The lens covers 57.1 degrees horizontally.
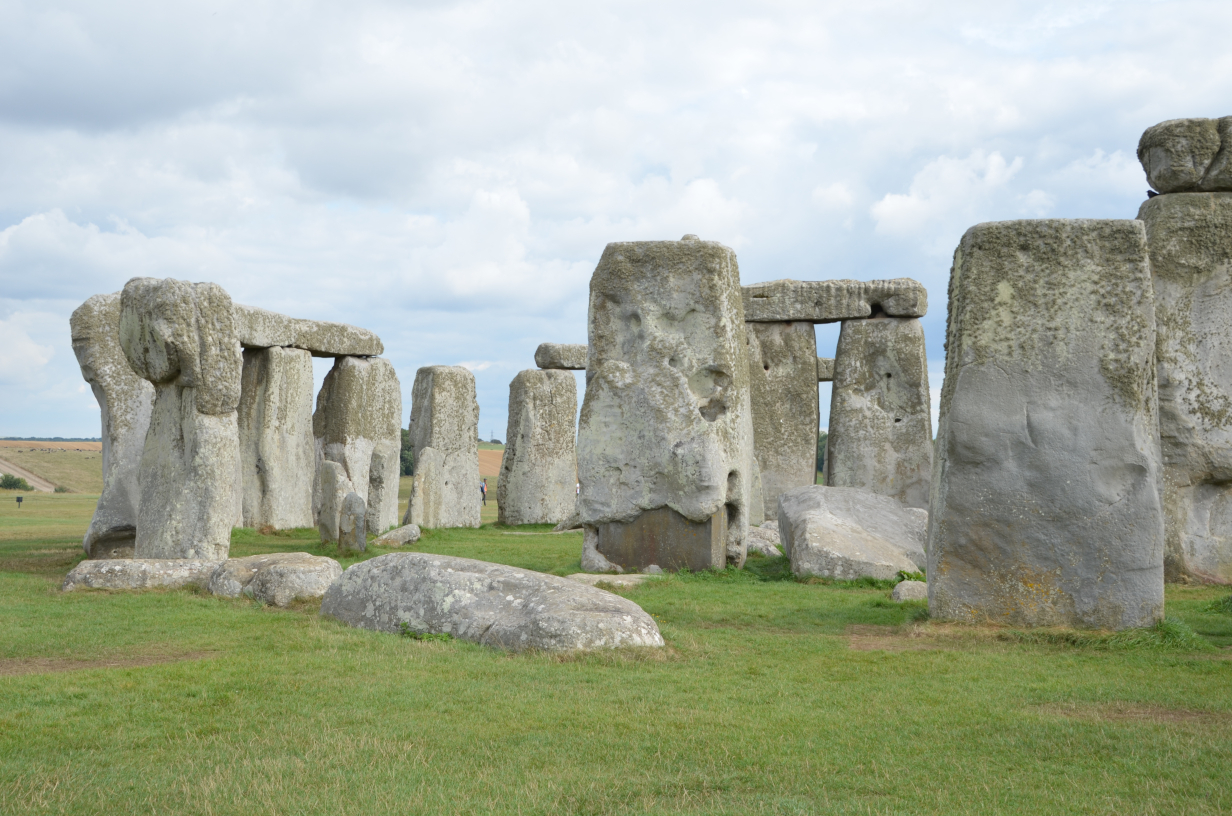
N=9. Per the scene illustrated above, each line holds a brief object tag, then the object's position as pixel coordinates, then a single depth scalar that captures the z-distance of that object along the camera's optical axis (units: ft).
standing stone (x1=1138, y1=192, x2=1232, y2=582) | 37.68
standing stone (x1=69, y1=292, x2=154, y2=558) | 43.34
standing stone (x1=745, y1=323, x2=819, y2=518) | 69.51
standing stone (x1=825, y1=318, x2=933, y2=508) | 65.41
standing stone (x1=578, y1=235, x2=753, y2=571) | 39.40
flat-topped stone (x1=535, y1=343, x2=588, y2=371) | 72.13
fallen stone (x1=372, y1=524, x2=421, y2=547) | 49.07
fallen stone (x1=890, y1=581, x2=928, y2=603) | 31.99
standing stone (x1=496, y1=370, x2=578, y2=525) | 69.36
